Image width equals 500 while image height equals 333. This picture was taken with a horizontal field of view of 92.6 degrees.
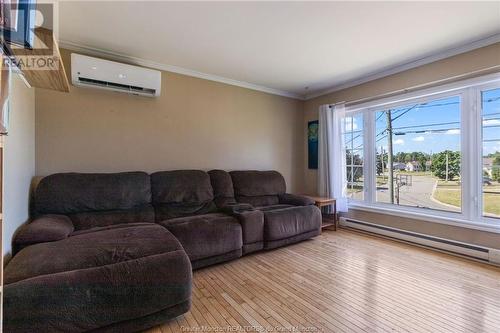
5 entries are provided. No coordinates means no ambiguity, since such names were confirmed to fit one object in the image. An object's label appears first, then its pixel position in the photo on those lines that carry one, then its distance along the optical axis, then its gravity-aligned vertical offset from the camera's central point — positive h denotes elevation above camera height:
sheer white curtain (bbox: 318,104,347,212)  3.87 +0.19
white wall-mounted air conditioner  2.47 +1.01
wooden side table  3.64 -0.59
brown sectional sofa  1.30 -0.58
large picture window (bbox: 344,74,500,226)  2.64 +0.22
